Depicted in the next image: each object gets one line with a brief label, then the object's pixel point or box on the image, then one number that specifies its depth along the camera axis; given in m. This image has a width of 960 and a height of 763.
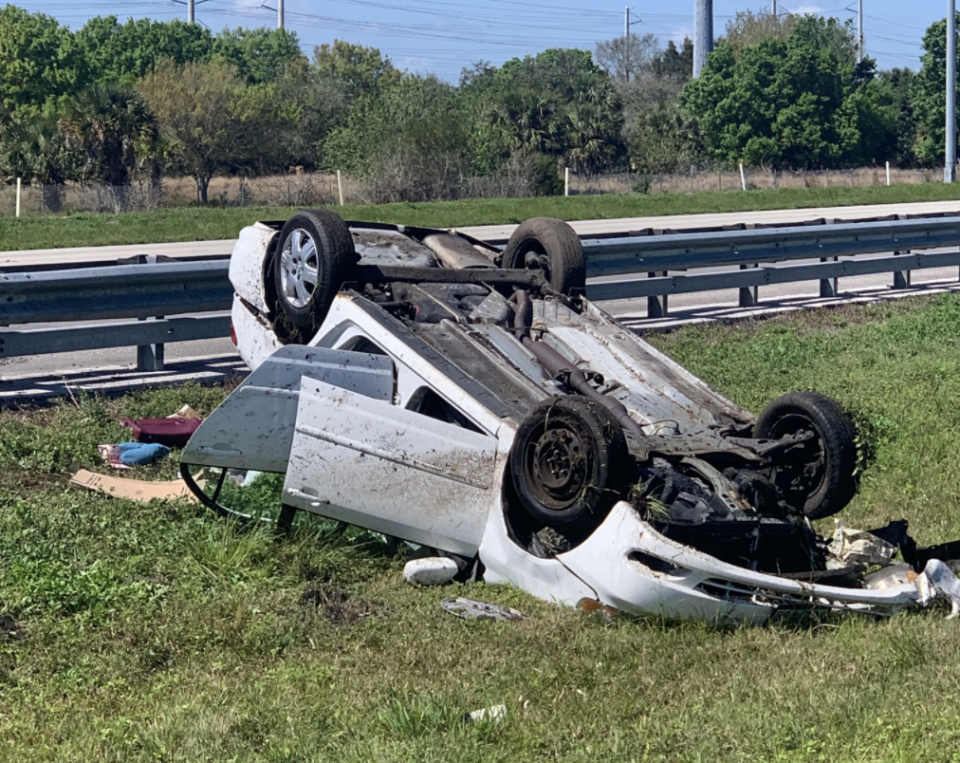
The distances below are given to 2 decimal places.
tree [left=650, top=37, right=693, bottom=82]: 104.58
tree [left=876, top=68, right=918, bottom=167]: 66.62
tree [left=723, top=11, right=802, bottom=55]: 92.56
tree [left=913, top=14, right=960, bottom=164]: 65.62
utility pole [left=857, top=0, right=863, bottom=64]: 82.08
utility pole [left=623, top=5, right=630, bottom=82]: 116.12
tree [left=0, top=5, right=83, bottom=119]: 65.94
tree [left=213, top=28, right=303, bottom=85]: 95.46
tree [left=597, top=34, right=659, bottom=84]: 115.25
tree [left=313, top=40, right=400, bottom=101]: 92.09
